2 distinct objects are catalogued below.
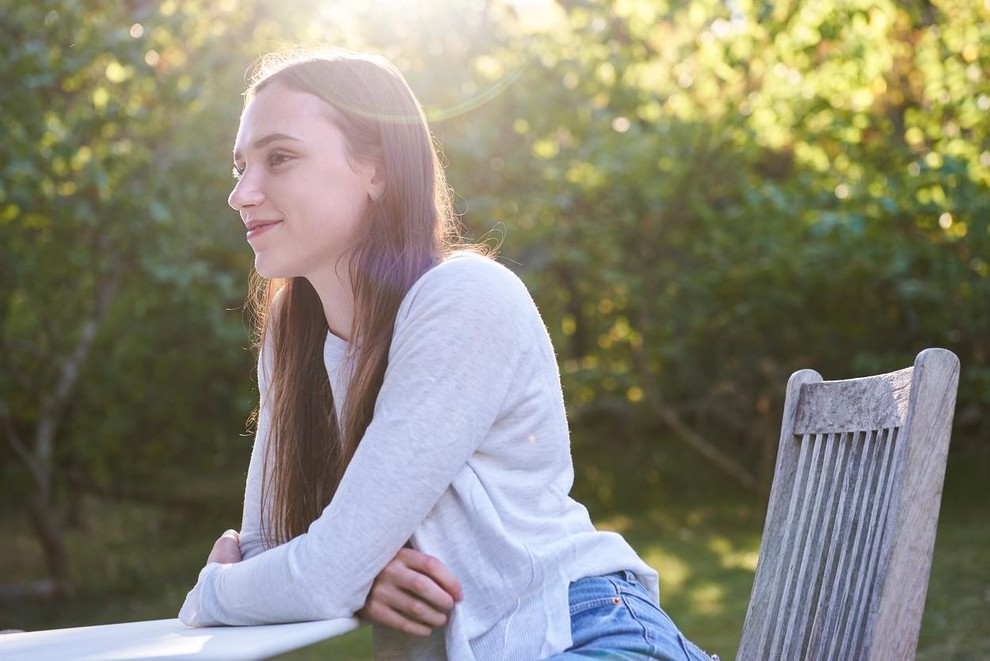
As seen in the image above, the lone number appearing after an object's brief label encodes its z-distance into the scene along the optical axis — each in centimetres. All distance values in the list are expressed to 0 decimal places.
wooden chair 138
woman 143
